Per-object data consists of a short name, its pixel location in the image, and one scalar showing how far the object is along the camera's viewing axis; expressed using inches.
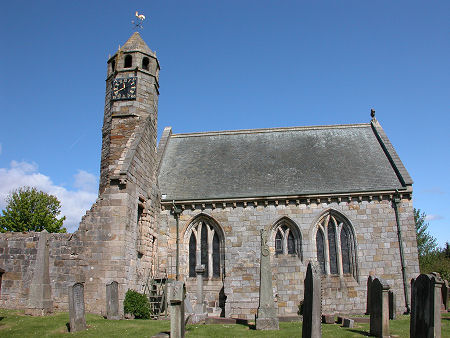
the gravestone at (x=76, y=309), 452.8
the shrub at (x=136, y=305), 575.5
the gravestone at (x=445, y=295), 719.1
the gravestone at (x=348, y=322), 498.3
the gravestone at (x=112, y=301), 544.1
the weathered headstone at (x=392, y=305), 614.1
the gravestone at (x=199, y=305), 564.9
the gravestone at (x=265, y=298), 496.1
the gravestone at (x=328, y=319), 551.2
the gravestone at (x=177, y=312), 360.8
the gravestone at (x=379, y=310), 422.3
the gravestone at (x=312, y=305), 341.4
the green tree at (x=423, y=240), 1722.4
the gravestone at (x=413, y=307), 388.6
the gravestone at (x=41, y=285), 534.6
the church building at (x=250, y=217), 731.4
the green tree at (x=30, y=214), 1685.5
